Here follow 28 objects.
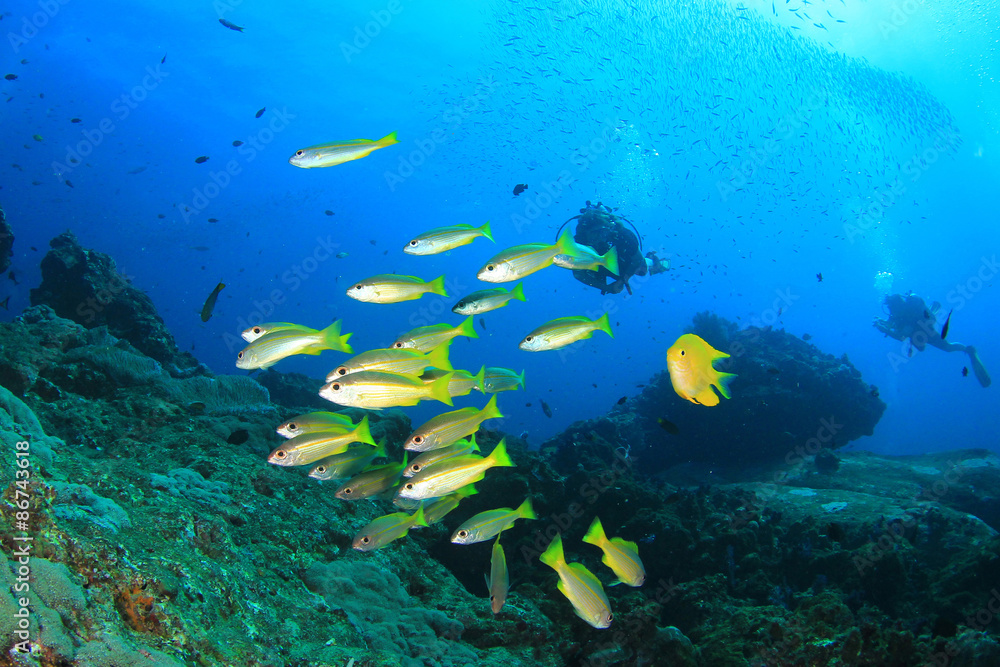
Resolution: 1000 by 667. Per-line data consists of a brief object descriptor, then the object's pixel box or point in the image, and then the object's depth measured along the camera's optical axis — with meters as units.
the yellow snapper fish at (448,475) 3.31
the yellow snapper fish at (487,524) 3.83
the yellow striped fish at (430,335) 4.14
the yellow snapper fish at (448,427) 3.50
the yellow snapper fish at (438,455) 3.49
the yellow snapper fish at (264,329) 3.76
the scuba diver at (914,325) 19.31
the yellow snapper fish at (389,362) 3.49
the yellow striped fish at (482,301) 4.30
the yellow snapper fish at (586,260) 4.72
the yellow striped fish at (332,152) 4.38
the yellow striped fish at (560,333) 4.04
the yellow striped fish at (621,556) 3.56
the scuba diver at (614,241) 13.35
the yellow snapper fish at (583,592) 3.26
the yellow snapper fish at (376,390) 3.20
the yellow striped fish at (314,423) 3.54
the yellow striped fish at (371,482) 4.30
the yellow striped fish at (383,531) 3.95
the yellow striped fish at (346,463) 4.20
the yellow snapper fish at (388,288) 3.98
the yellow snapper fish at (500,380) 4.81
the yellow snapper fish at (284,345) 3.44
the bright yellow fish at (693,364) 2.60
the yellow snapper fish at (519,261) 4.28
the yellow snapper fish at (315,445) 3.40
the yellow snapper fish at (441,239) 4.27
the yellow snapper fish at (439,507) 4.50
